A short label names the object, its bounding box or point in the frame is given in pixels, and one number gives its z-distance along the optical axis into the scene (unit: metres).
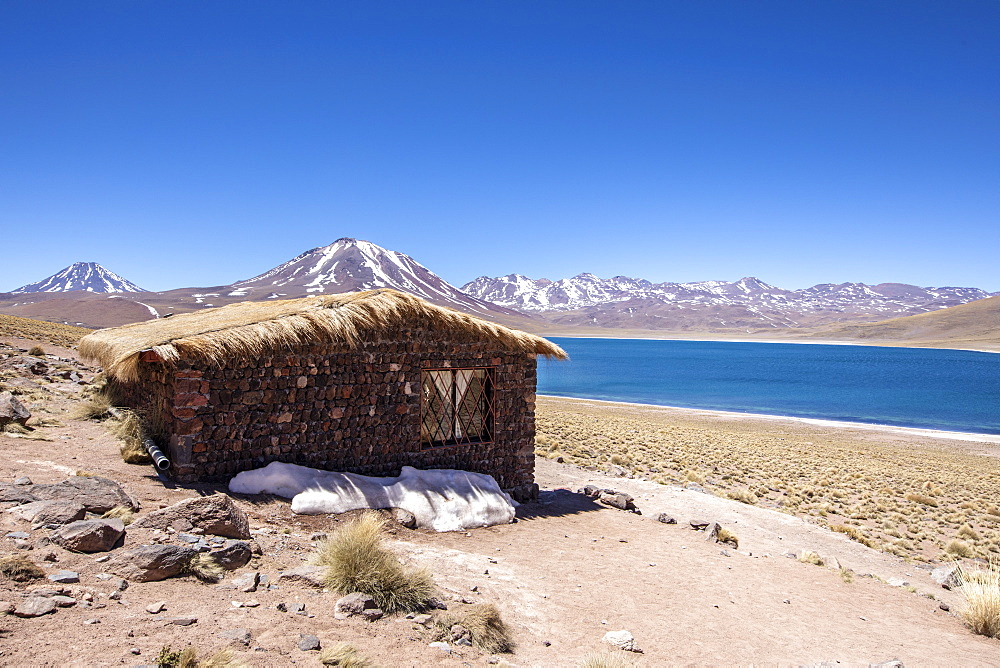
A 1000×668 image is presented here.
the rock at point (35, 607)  3.83
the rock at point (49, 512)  5.37
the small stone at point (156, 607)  4.25
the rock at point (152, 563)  4.78
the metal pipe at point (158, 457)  7.84
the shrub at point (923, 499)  14.72
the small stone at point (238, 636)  4.01
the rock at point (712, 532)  10.18
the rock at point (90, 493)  5.97
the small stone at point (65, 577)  4.39
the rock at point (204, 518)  5.71
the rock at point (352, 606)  4.82
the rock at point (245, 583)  4.99
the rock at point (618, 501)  11.70
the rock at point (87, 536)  4.98
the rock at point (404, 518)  8.26
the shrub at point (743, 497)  14.36
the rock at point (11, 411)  9.48
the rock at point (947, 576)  9.34
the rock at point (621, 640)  5.52
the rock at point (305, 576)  5.31
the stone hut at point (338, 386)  7.97
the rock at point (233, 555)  5.34
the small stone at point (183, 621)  4.13
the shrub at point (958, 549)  11.41
